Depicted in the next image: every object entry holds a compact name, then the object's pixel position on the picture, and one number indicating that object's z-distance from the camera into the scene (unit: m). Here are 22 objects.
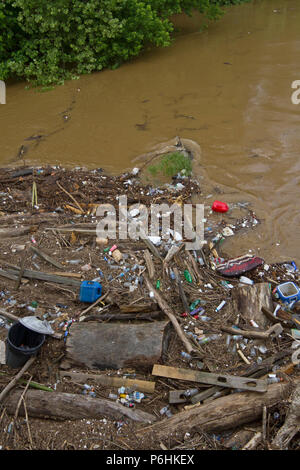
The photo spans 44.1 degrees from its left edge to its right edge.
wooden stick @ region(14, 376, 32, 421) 3.05
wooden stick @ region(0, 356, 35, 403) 3.14
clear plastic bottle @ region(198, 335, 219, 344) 3.54
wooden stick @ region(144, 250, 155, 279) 4.10
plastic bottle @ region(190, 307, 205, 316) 3.83
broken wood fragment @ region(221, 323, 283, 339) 3.51
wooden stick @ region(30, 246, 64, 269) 4.29
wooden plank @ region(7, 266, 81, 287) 4.09
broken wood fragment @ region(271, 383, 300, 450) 2.69
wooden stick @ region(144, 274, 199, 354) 3.39
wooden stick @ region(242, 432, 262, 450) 2.73
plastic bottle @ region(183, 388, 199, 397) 3.12
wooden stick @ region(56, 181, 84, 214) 5.49
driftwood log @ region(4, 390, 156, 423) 2.99
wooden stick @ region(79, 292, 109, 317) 3.81
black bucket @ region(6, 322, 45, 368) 3.28
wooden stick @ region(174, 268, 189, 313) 3.84
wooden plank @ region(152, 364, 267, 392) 3.03
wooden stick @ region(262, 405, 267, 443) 2.78
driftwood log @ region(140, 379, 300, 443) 2.87
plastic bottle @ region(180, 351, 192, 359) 3.37
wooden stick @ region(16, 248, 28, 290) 4.12
